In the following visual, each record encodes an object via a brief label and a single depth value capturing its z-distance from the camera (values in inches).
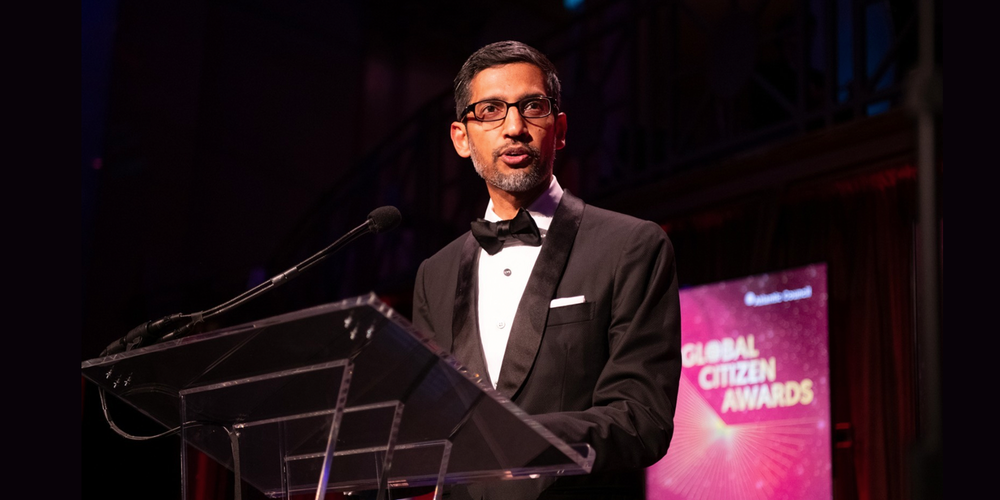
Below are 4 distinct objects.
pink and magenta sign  175.3
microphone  63.6
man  64.9
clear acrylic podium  50.2
